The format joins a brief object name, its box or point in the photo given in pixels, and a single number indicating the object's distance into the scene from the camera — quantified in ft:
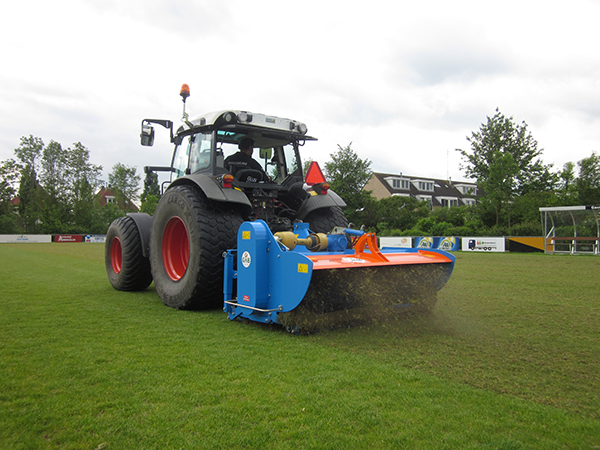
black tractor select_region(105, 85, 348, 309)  15.55
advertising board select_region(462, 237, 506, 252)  66.69
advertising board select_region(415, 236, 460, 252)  72.59
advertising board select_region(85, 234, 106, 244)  137.79
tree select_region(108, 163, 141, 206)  207.51
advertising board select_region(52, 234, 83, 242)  138.72
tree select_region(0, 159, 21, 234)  159.38
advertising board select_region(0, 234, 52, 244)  132.87
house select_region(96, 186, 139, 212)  205.46
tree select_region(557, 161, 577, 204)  117.59
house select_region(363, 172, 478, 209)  162.09
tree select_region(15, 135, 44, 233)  162.61
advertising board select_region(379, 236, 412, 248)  72.69
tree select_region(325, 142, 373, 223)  111.86
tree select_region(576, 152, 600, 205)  88.07
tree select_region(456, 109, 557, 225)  126.41
